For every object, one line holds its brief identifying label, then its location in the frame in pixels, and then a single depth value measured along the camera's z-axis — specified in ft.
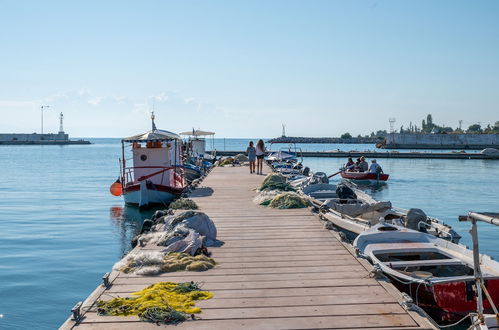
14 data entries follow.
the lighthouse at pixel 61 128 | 473.10
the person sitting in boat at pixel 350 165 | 127.01
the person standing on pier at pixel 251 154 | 87.61
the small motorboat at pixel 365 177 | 122.11
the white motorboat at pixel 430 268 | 28.14
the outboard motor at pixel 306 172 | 100.99
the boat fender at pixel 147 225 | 40.14
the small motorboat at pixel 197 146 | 139.44
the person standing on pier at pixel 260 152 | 85.03
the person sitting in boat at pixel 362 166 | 125.08
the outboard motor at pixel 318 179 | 71.15
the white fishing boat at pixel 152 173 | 75.12
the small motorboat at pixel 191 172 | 105.96
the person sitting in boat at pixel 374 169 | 122.42
